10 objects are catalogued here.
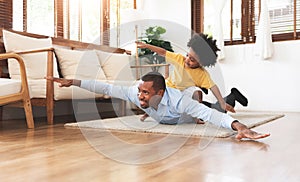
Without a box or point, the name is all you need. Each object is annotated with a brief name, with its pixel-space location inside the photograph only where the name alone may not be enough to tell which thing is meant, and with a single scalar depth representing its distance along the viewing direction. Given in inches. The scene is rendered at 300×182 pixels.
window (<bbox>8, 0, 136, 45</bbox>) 122.9
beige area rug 70.5
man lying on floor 67.9
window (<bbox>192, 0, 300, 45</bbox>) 156.6
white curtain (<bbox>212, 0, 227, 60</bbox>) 167.3
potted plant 156.8
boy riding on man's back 82.4
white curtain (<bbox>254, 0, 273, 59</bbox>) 154.6
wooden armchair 73.2
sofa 91.7
